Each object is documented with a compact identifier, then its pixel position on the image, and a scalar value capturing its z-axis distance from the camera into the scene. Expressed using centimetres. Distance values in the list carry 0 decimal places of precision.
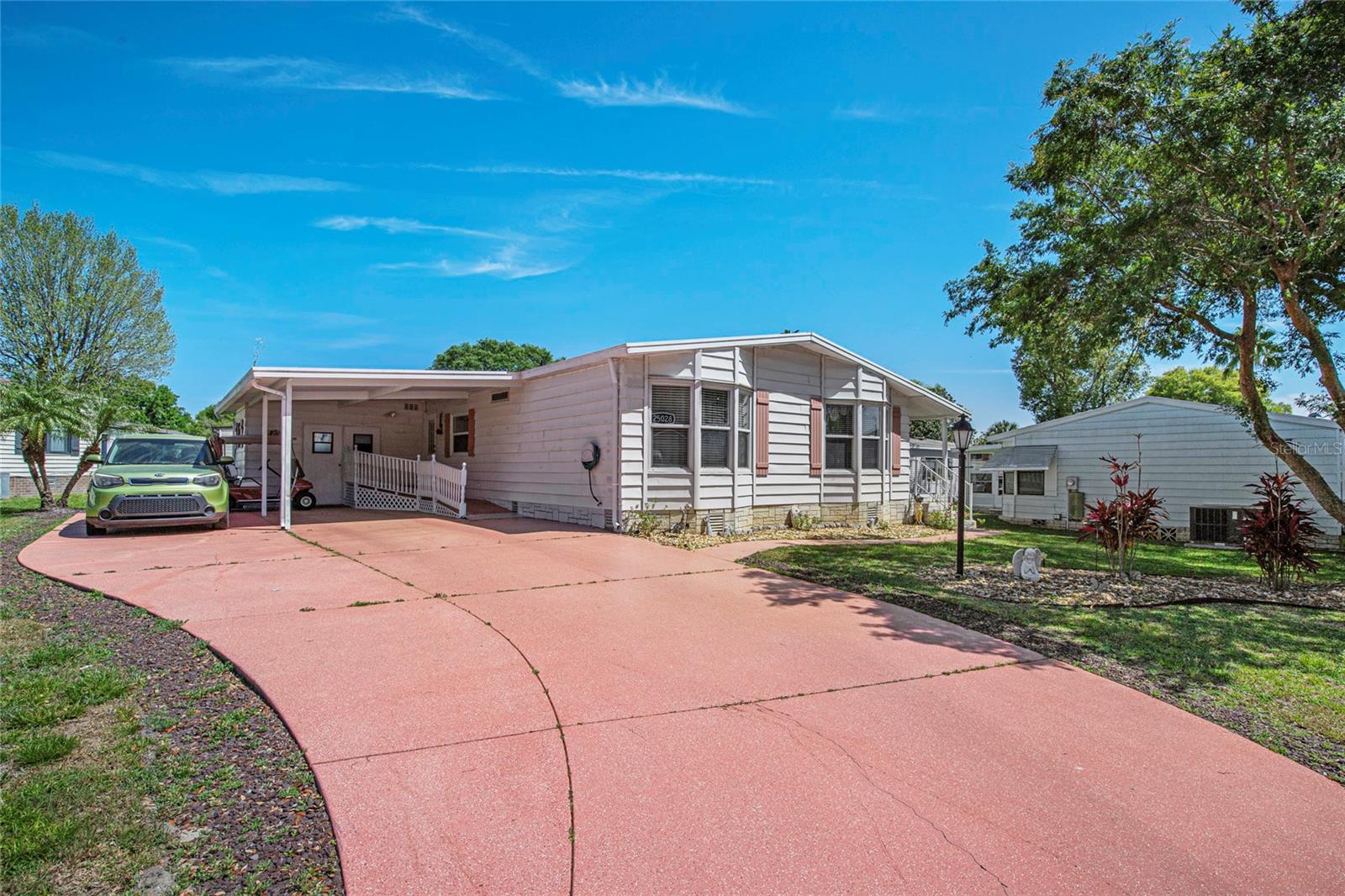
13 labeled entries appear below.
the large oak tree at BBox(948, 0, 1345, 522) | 662
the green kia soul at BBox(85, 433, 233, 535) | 953
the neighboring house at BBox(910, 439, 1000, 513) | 2064
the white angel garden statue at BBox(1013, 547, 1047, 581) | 768
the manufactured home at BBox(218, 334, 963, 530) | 1094
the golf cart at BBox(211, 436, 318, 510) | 1437
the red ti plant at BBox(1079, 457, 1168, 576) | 791
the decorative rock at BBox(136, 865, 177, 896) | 200
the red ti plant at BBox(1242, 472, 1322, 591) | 775
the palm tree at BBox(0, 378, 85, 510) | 1351
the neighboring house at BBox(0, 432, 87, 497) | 2136
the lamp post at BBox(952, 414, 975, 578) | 827
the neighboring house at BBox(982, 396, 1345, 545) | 1538
